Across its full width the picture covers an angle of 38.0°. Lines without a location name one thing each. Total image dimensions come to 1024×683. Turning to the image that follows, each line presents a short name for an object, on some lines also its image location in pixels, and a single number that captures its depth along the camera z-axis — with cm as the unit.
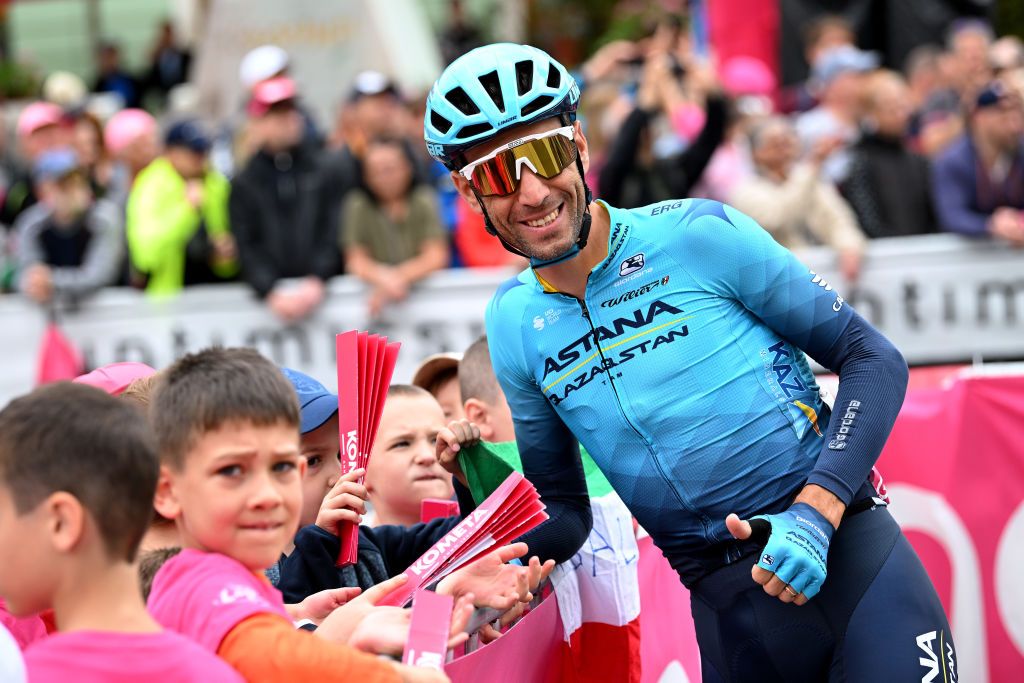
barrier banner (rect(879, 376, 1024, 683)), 641
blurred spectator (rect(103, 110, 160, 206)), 1185
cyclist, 354
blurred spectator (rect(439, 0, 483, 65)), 1883
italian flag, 449
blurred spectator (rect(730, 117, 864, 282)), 988
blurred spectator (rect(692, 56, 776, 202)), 1122
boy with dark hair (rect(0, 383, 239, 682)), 265
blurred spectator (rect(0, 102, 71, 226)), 1268
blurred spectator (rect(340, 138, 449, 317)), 1014
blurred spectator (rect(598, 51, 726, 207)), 938
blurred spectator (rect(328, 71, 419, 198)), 1047
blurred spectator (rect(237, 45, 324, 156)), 1126
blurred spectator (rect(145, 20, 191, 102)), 1977
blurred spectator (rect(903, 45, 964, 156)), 1160
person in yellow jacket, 1093
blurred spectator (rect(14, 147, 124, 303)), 1109
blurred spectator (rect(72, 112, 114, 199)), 1259
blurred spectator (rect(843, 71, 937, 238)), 1041
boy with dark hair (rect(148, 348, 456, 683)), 285
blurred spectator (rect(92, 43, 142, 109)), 1973
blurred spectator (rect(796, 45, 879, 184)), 1120
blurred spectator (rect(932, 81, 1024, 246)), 977
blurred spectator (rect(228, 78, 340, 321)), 1035
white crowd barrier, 993
